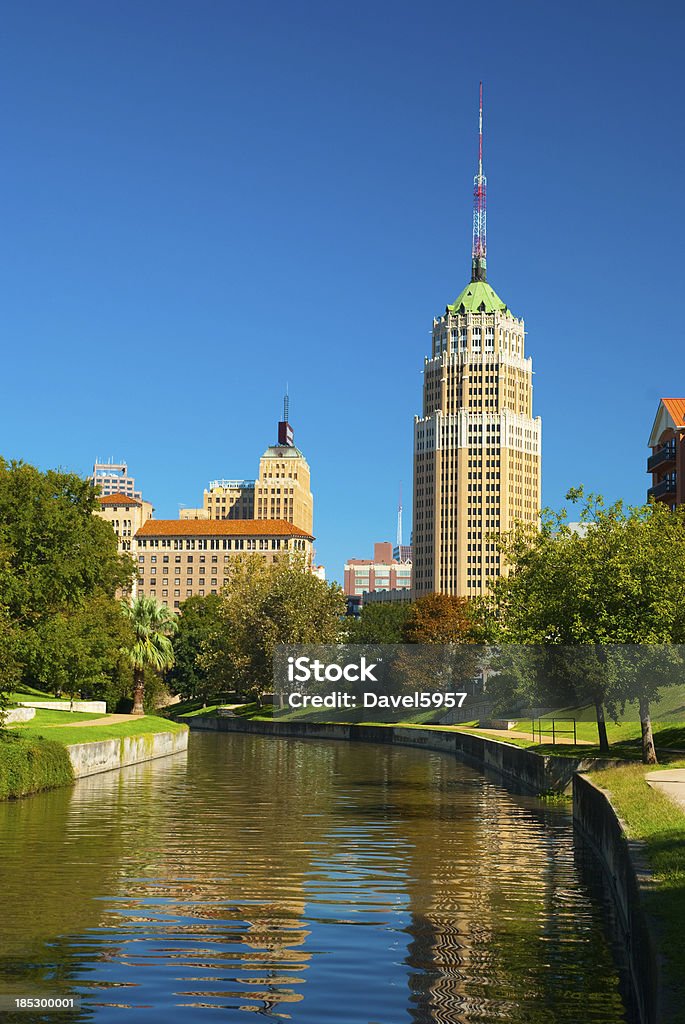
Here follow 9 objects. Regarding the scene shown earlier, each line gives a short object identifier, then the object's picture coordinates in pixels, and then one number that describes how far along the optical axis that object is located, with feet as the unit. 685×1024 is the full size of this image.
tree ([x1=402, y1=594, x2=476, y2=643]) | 419.74
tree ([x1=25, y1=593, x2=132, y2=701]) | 203.31
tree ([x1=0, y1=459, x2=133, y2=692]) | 199.21
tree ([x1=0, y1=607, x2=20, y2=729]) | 150.00
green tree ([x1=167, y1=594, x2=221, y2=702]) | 500.74
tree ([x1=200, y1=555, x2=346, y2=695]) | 411.75
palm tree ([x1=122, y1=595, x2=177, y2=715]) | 329.31
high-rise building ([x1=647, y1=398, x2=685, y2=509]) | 310.65
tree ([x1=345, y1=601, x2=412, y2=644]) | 492.95
